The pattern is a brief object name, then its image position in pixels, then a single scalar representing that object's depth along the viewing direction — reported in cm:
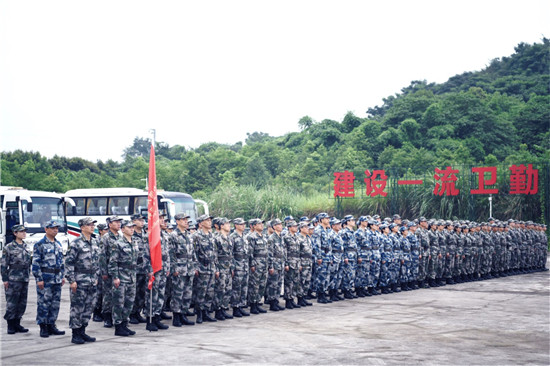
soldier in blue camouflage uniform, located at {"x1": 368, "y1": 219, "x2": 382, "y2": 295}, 1334
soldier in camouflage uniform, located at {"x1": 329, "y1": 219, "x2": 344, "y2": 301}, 1227
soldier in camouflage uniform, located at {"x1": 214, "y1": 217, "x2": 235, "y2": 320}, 996
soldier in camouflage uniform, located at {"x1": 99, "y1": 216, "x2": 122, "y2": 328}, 879
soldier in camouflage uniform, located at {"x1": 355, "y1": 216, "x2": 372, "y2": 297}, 1300
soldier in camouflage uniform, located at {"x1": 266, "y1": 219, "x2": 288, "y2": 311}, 1095
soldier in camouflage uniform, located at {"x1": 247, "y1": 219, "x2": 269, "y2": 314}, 1061
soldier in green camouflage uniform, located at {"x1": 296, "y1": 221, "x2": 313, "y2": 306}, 1151
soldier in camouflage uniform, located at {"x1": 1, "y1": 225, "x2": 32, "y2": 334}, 864
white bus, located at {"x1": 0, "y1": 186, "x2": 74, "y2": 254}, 1914
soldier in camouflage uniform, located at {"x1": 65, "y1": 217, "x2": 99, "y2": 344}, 793
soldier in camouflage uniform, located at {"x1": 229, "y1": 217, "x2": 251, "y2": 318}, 1030
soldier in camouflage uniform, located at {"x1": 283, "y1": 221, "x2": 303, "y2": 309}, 1126
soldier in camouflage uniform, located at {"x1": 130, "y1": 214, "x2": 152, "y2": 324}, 911
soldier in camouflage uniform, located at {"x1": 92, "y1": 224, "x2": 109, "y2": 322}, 986
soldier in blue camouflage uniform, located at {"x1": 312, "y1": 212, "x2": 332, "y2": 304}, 1200
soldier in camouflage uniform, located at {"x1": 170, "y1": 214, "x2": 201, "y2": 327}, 933
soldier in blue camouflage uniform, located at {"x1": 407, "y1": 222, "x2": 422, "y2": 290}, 1459
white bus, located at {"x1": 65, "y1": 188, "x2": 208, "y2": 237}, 2322
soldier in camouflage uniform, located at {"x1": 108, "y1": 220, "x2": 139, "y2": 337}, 835
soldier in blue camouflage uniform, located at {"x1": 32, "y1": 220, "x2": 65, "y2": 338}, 833
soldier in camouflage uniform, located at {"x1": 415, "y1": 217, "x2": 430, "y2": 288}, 1490
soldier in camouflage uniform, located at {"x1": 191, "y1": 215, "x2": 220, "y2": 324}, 966
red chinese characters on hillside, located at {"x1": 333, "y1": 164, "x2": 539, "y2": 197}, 2559
